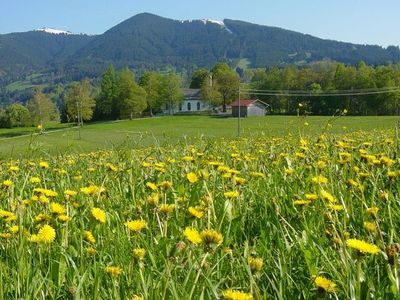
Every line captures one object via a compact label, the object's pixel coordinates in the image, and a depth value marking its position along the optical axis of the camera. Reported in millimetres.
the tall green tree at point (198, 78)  153462
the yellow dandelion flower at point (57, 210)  1844
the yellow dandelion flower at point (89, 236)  1689
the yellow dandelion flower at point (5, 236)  1737
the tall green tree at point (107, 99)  113812
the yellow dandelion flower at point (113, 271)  1271
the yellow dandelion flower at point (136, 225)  1509
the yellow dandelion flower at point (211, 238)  1184
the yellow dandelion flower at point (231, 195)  2018
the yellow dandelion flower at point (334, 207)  1782
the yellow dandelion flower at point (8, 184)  2368
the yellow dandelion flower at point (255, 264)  1097
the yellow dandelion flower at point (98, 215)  1651
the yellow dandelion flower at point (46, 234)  1533
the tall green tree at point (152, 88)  120688
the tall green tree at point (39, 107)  89250
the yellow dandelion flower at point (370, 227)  1440
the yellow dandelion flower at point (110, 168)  3165
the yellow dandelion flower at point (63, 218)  1743
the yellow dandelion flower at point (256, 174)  2797
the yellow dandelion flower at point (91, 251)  1622
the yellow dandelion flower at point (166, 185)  2151
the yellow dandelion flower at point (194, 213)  1688
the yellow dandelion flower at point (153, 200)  1815
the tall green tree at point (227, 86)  117925
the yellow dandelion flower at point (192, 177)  2279
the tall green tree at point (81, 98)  85212
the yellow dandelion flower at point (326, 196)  1800
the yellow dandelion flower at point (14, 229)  1757
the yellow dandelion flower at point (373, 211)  1504
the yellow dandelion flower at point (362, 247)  1118
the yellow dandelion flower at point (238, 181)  2434
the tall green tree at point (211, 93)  114438
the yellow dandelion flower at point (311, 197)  1908
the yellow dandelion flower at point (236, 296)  922
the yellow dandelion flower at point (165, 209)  1740
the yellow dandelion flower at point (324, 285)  989
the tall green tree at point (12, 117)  109438
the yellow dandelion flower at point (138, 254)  1312
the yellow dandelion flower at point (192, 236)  1326
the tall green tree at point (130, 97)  108125
